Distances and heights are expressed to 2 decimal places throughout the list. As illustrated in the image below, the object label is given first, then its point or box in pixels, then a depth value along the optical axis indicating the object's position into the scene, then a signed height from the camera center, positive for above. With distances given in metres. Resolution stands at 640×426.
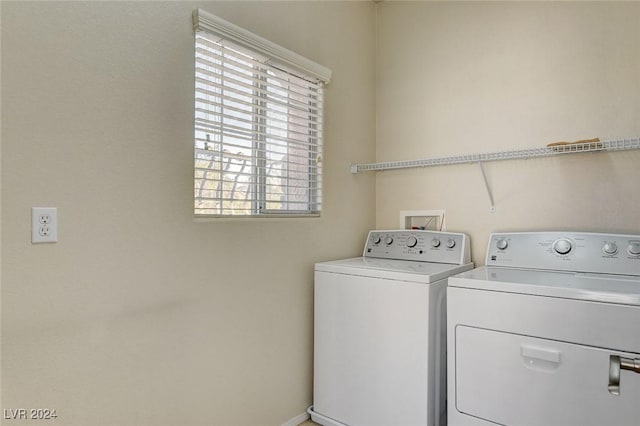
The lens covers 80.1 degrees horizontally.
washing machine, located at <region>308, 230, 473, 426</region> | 1.66 -0.57
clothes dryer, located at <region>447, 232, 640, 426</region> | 1.26 -0.45
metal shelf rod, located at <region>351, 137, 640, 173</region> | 1.68 +0.32
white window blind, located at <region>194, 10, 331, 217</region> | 1.64 +0.44
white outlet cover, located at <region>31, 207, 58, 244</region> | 1.16 -0.03
